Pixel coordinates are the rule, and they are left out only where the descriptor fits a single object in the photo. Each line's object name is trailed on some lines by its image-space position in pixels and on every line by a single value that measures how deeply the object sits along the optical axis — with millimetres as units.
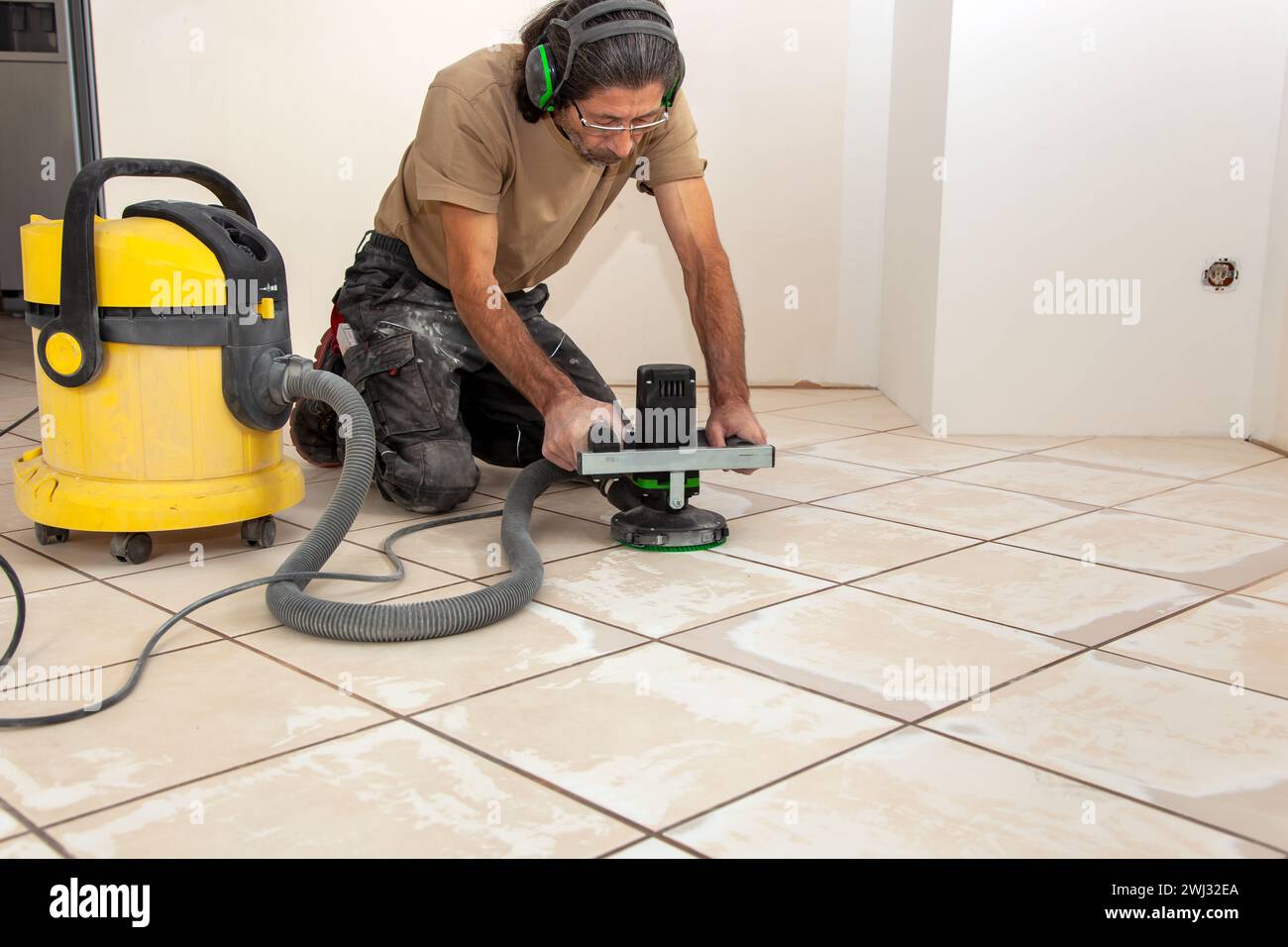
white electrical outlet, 2814
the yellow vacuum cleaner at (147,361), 1660
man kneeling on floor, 1783
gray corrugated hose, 1424
